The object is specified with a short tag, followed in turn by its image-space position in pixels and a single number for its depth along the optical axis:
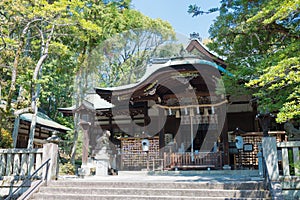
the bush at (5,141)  6.86
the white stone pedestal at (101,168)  9.95
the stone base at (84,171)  10.02
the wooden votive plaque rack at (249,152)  9.32
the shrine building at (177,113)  9.93
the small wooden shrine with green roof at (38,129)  15.73
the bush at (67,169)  11.81
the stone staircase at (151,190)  5.12
